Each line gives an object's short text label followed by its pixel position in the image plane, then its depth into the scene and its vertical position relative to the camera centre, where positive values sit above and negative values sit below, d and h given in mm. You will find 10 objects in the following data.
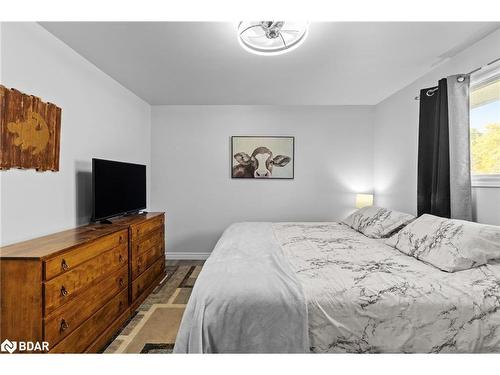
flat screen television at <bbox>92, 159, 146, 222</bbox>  2438 -37
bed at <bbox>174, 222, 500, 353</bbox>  1318 -648
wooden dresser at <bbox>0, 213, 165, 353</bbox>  1469 -661
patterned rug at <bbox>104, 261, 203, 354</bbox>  1977 -1179
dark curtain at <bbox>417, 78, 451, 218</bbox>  2412 +300
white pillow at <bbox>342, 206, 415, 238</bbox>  2719 -394
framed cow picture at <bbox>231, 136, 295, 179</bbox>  4223 +436
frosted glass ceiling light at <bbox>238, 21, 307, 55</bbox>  1998 +1179
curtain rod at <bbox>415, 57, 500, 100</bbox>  2019 +915
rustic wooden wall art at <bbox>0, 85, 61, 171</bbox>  1696 +374
